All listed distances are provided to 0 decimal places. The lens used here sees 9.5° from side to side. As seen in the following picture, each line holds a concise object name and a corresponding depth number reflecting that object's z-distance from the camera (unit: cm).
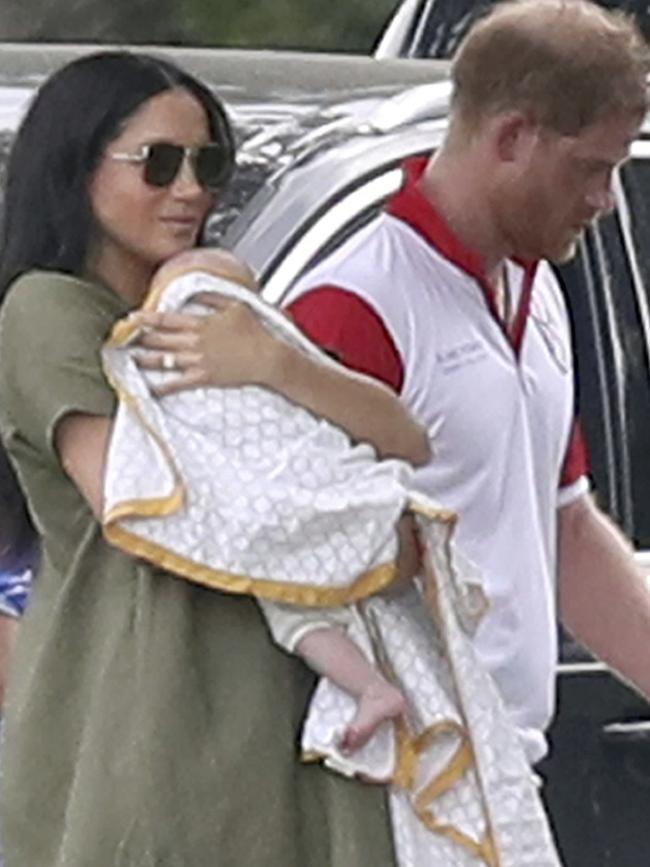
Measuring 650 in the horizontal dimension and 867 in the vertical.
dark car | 518
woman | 390
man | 442
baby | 391
